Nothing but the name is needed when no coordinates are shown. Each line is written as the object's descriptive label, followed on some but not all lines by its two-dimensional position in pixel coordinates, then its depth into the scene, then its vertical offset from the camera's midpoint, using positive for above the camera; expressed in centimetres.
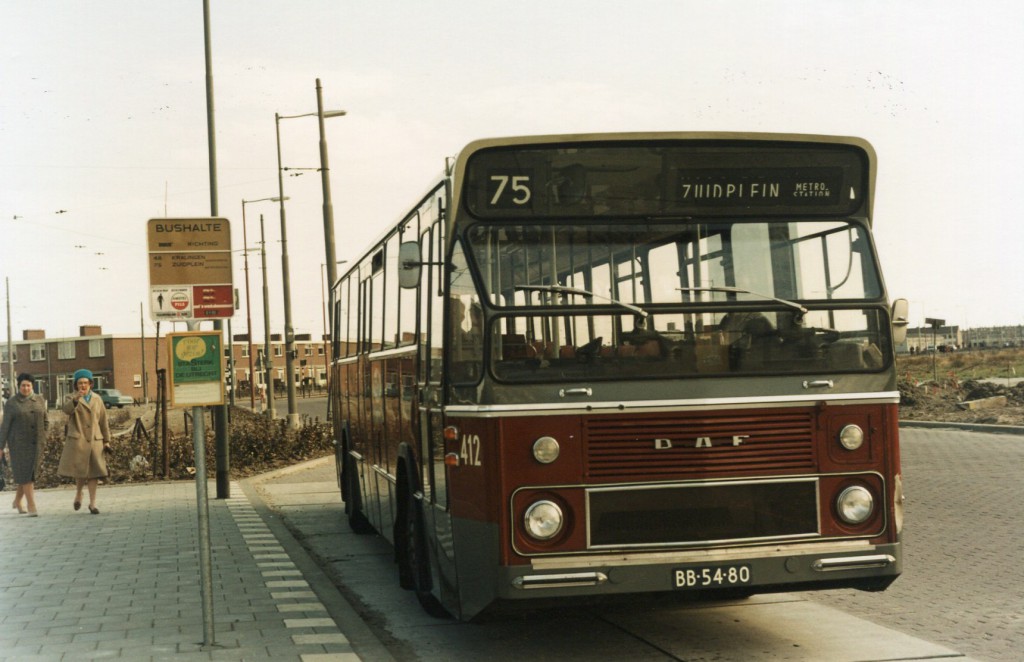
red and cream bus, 704 +0
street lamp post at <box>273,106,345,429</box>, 3528 +158
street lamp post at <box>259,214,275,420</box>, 4253 +96
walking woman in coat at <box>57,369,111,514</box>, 1661 -55
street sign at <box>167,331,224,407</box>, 819 +15
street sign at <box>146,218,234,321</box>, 848 +80
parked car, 9638 -34
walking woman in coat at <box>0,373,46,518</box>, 1652 -45
